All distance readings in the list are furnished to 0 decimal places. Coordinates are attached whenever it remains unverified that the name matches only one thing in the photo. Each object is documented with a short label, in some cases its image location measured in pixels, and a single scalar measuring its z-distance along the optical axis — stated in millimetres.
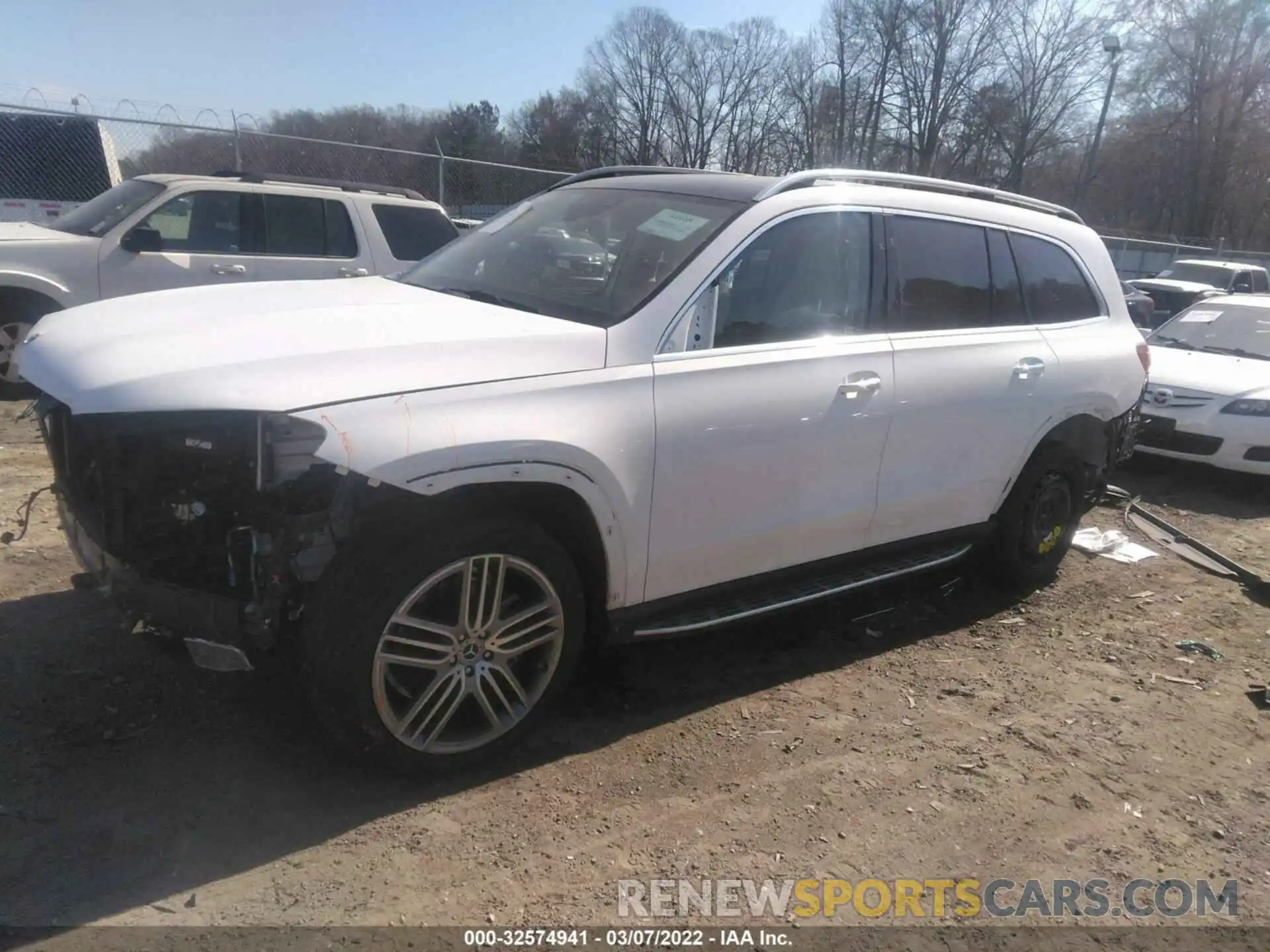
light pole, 27953
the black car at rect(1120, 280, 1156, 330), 8422
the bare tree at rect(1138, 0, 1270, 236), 43656
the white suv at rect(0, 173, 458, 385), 7438
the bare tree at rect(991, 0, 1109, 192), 51844
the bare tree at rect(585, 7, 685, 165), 64875
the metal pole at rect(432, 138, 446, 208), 14307
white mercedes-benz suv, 2666
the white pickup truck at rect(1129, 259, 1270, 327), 16188
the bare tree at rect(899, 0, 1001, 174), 51250
